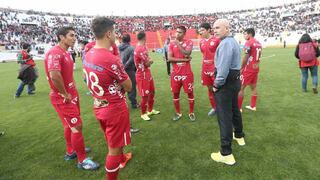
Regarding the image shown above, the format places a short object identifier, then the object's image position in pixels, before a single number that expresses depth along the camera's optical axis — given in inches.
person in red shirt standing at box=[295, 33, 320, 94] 352.2
